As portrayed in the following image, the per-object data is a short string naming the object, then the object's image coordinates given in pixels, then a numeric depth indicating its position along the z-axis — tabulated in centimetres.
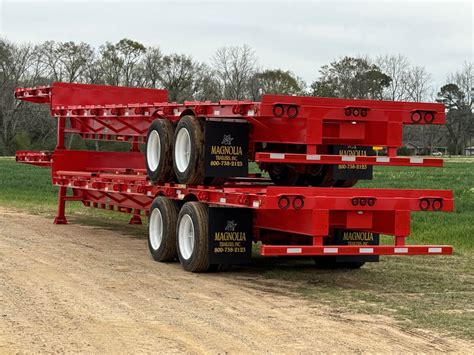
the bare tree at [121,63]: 7675
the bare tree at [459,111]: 9956
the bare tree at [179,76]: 6975
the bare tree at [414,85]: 9019
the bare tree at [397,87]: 8803
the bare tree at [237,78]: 6769
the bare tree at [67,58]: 7900
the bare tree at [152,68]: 7498
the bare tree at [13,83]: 7662
